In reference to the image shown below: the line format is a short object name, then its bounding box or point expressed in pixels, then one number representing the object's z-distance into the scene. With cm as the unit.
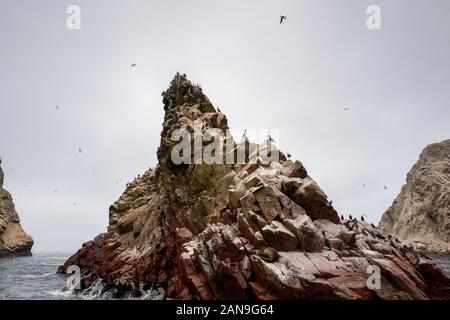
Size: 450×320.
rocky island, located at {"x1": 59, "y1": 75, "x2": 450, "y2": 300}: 2280
